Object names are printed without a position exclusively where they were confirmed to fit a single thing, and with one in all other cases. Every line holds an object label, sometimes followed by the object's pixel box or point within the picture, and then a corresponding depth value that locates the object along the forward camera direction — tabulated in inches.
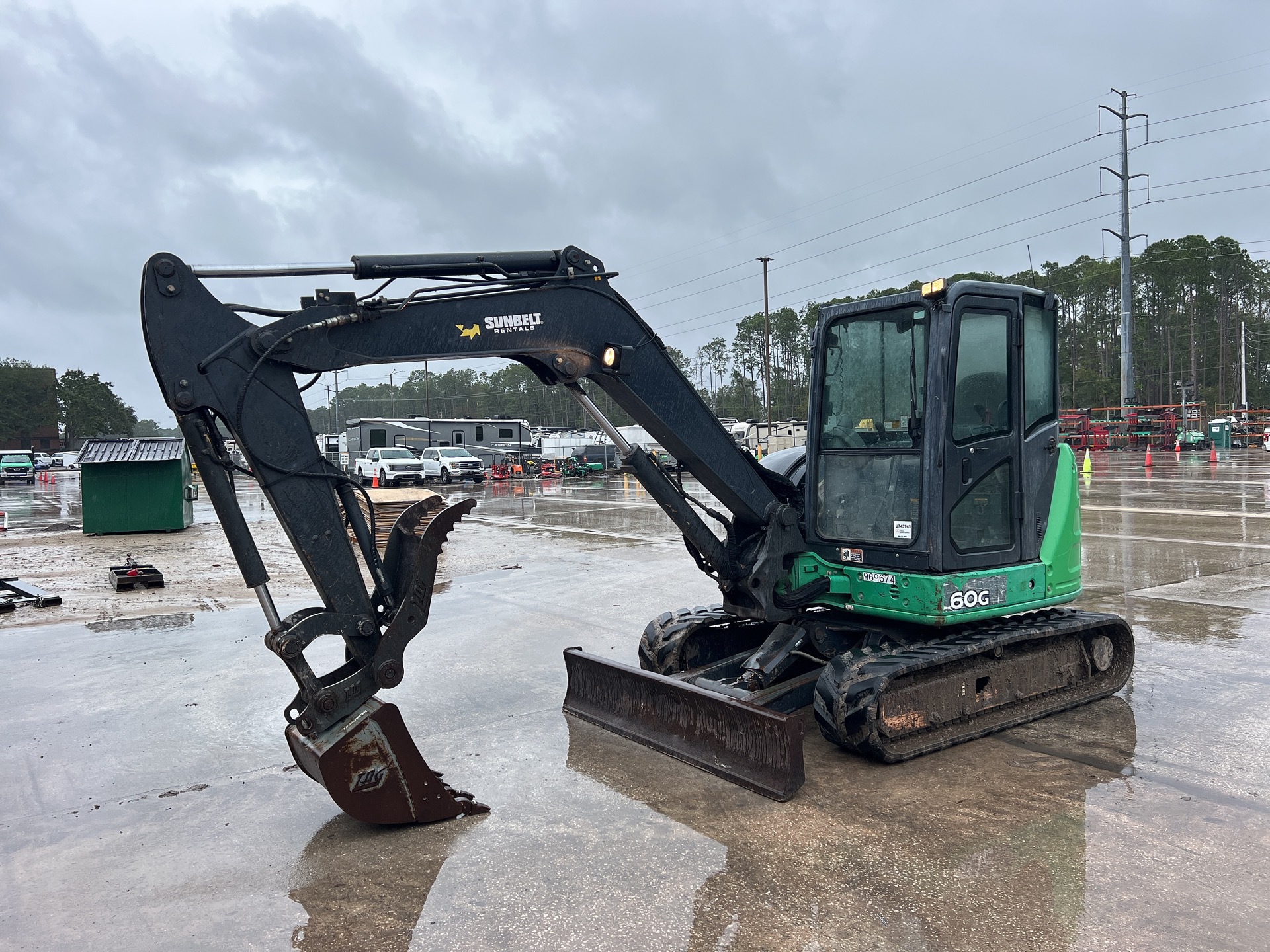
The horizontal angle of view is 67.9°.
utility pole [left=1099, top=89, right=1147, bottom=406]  1975.9
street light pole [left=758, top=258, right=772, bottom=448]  1882.4
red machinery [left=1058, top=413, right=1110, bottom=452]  1984.5
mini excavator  188.1
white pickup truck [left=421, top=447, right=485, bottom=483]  1582.2
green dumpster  777.6
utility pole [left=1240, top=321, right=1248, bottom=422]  2659.9
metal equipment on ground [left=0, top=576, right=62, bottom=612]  467.8
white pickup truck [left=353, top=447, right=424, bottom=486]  1534.2
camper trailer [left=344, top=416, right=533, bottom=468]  2021.4
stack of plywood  704.4
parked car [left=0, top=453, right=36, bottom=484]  2251.5
